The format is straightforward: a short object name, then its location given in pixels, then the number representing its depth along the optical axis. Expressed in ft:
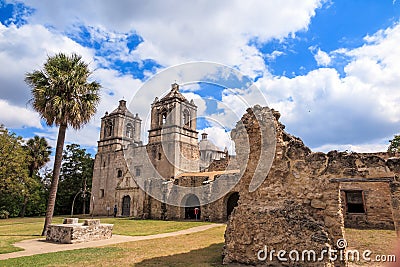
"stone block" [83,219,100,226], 40.90
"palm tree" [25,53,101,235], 47.21
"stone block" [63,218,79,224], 43.19
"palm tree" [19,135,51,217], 119.46
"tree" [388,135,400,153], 82.82
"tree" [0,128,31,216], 94.73
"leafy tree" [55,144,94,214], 136.46
